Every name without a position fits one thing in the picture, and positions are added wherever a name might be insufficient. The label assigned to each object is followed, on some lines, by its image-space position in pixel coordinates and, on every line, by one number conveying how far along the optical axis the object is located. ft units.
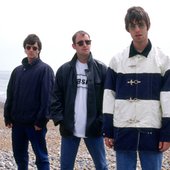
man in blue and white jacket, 12.19
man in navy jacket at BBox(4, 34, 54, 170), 18.61
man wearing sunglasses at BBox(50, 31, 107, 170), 15.65
